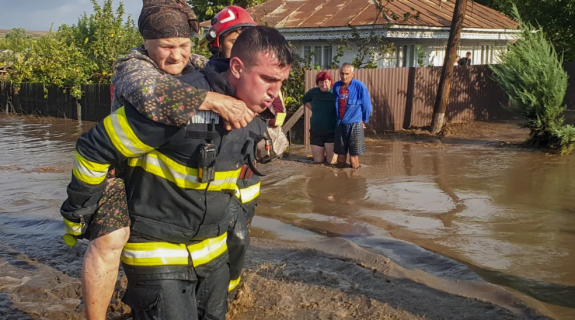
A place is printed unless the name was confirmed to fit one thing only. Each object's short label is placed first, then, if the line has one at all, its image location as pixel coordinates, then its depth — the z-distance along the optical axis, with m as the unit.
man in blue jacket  11.01
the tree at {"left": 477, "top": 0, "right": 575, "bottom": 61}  23.86
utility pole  15.95
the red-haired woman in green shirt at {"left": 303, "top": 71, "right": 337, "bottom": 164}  11.39
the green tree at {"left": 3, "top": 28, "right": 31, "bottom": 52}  24.77
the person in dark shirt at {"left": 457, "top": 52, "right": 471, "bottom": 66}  24.56
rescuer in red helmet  4.73
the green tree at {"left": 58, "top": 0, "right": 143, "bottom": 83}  20.80
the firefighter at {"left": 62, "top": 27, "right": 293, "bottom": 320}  2.76
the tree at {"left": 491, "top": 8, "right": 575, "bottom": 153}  13.15
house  21.52
